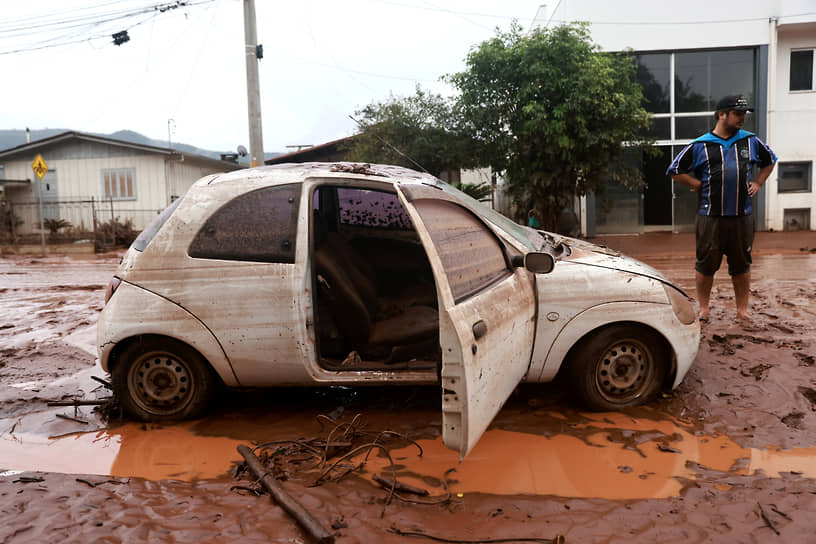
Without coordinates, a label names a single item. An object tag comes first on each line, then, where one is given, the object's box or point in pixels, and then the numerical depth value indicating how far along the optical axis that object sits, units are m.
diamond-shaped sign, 18.00
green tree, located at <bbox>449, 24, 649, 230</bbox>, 14.18
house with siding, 23.80
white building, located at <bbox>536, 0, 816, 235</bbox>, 18.81
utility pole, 13.27
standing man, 5.36
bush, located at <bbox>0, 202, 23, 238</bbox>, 22.75
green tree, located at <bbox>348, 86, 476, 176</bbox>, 17.02
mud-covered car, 3.65
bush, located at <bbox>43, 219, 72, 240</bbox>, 22.48
